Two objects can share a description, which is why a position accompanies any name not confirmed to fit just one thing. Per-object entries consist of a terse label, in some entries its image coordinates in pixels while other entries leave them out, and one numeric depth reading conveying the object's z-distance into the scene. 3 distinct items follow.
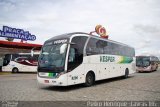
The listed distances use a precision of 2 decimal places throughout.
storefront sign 19.67
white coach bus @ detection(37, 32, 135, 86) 6.94
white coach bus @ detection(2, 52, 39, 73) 19.10
